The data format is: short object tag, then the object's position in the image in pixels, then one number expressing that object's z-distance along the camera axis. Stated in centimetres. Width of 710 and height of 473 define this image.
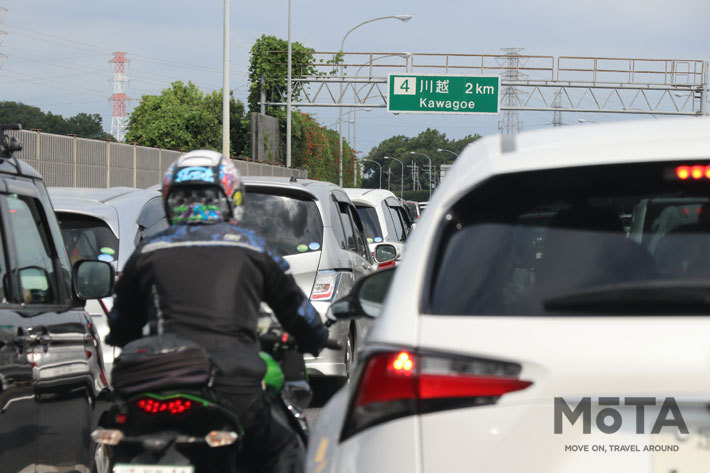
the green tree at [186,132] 7175
